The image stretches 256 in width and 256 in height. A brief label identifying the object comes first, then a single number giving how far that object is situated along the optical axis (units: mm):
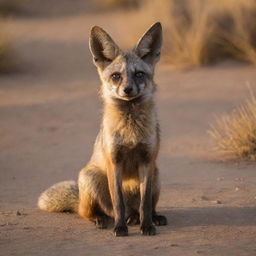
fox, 13703
